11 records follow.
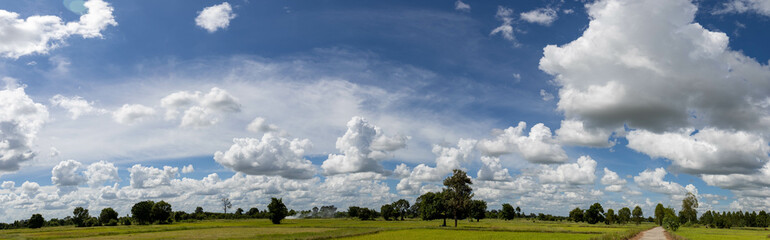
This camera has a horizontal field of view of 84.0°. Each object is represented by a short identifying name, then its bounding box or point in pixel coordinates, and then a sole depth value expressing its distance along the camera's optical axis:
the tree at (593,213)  197.88
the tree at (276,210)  145.75
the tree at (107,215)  164.75
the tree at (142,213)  155.50
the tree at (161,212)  154.00
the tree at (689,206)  195.75
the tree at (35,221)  173.25
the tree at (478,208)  191.38
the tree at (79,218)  172.50
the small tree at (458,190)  117.38
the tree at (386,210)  196.25
